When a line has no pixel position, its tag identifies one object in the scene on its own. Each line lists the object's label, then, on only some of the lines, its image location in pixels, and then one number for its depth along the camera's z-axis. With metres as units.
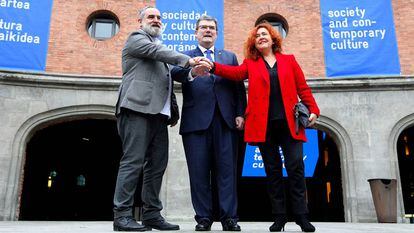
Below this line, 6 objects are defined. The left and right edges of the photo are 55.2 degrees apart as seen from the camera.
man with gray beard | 3.79
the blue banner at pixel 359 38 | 10.73
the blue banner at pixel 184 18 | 10.95
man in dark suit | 4.01
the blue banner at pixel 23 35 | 10.33
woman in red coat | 3.95
